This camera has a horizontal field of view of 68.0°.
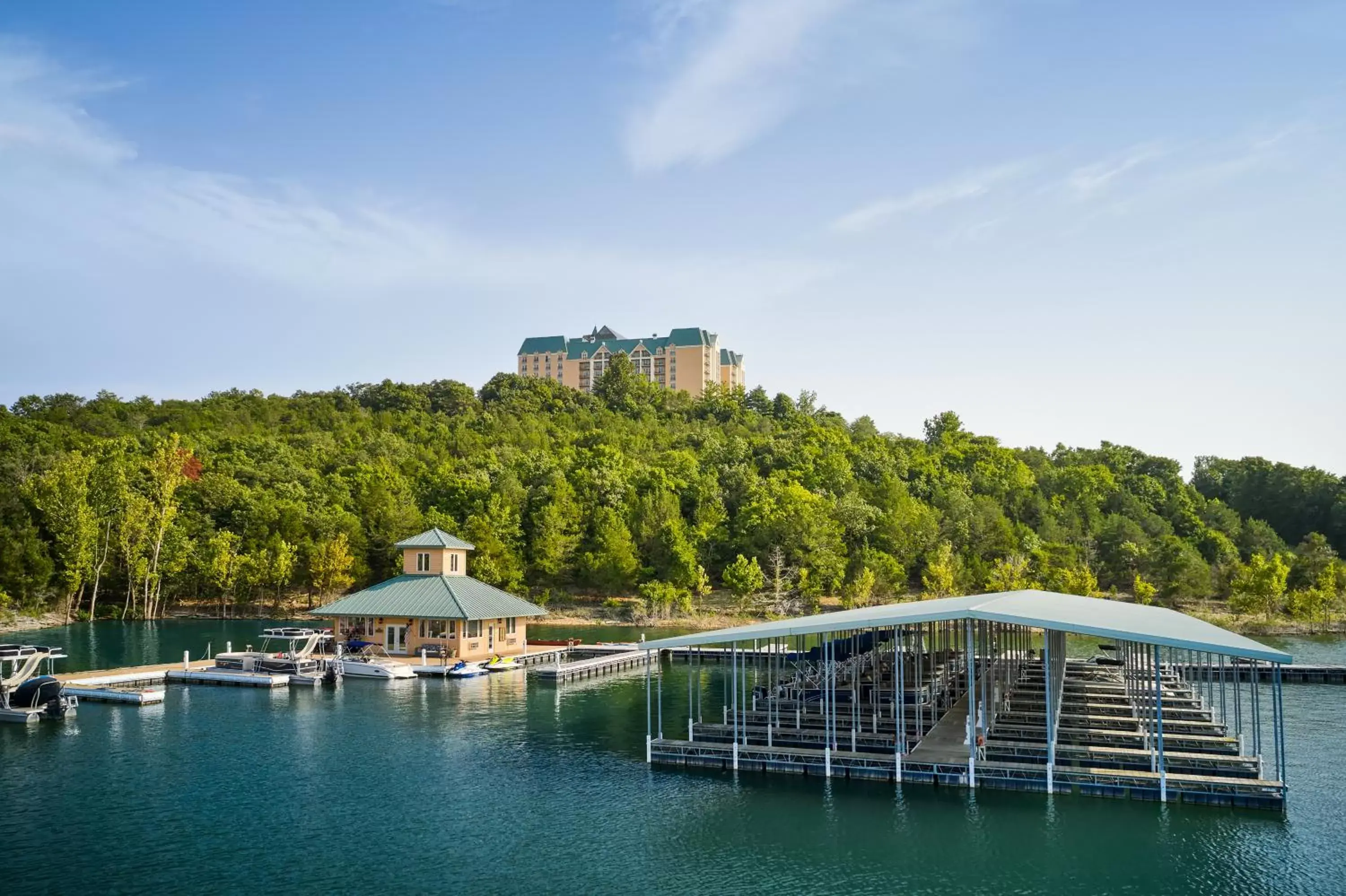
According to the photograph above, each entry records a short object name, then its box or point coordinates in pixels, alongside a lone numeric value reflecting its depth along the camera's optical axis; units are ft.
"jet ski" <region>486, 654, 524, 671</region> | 144.05
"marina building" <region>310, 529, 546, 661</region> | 146.61
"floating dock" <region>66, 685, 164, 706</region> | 114.93
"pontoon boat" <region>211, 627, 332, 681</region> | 132.16
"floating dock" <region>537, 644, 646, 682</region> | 137.80
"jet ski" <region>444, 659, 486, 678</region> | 137.69
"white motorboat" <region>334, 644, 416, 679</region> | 135.54
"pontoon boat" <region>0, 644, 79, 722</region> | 102.22
